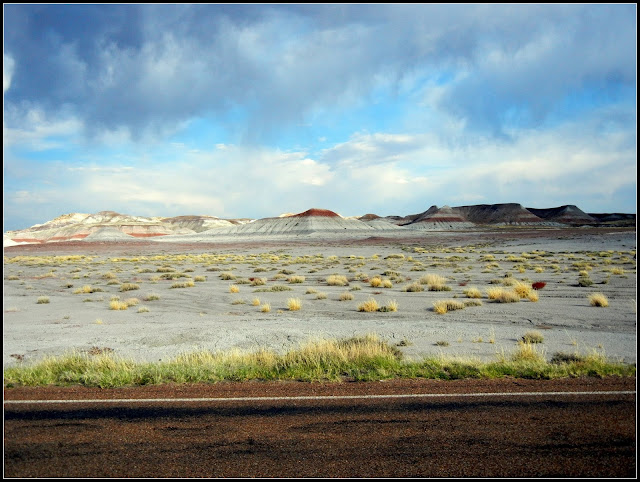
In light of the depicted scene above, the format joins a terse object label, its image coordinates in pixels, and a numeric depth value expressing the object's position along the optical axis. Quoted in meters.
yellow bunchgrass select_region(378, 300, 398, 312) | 18.34
